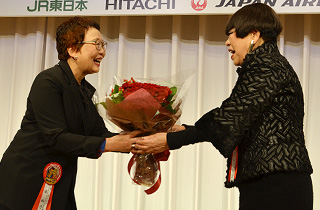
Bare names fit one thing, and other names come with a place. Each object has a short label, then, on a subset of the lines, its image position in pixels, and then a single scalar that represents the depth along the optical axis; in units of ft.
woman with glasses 9.74
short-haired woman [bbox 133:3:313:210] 8.75
